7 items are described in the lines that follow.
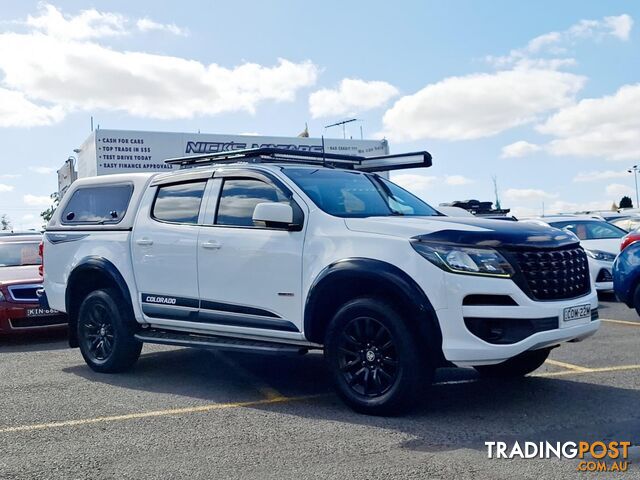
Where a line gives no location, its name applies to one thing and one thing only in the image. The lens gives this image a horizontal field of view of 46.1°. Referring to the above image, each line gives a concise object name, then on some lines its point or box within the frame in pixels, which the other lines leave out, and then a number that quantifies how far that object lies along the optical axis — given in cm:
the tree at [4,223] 8547
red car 973
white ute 515
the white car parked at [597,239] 1312
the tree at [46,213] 5889
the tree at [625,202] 8129
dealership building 1806
